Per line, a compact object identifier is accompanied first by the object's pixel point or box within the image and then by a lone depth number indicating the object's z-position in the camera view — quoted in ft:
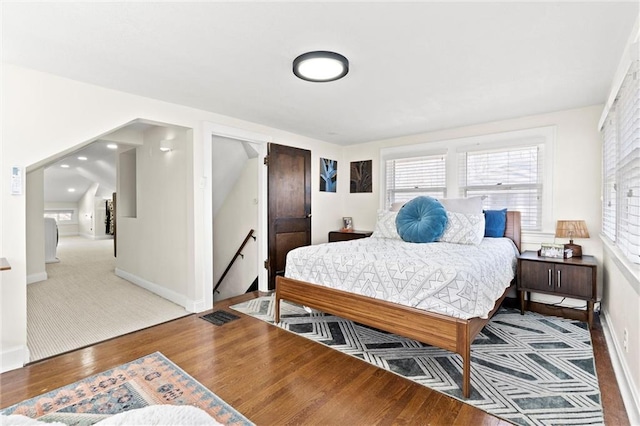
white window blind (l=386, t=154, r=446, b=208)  14.69
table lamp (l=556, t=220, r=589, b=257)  10.50
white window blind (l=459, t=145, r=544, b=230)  12.17
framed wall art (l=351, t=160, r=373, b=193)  17.07
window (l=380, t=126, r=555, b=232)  11.96
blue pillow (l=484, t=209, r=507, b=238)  12.16
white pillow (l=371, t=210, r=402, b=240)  12.62
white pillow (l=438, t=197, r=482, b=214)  12.09
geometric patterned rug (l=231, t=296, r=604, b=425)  5.97
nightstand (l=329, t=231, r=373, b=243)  15.86
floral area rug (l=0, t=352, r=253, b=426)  5.71
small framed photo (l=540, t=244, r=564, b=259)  10.62
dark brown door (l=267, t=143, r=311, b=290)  14.02
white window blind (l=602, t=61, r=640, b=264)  5.90
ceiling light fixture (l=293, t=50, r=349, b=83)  7.01
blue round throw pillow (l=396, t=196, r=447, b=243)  11.15
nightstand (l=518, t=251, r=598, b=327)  9.57
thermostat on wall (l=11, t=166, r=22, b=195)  7.66
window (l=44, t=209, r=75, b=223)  36.74
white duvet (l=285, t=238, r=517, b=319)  6.75
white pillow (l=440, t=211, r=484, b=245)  10.88
